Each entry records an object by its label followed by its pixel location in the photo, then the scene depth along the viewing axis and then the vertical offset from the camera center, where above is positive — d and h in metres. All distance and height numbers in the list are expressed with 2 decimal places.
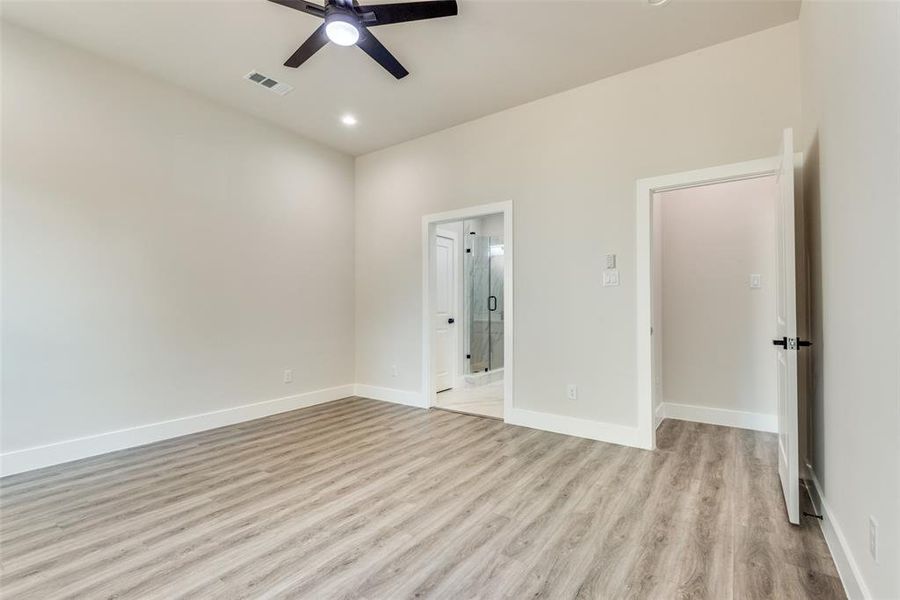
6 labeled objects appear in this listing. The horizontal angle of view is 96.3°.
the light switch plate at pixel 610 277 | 3.26 +0.22
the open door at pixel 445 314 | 5.45 -0.12
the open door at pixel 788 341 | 2.04 -0.20
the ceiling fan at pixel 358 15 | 2.14 +1.57
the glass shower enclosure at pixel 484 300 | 5.93 +0.08
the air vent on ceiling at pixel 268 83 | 3.29 +1.89
